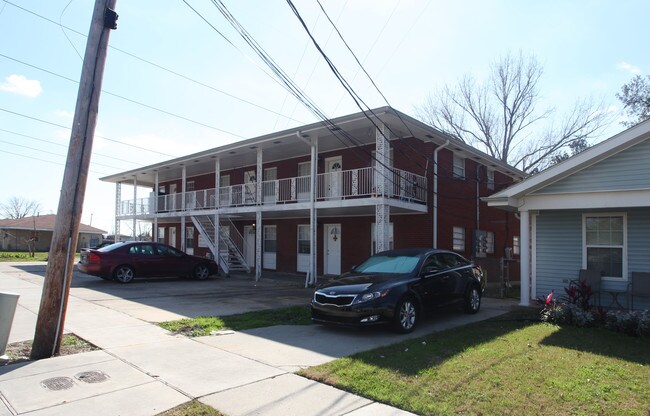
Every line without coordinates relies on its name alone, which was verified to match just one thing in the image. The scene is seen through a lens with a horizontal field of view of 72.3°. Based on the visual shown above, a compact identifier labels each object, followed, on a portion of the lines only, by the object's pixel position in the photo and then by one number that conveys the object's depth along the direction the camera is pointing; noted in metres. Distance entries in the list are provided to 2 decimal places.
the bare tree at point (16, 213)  84.19
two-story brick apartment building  14.90
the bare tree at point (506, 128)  33.31
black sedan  7.52
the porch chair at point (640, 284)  9.16
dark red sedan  15.38
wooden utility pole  6.26
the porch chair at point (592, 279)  10.05
